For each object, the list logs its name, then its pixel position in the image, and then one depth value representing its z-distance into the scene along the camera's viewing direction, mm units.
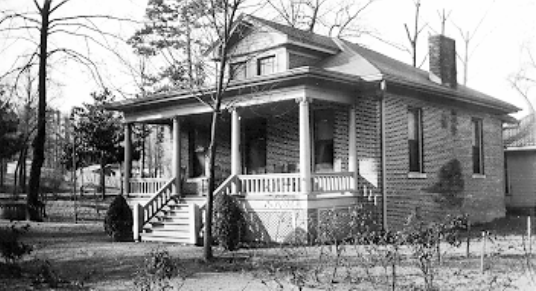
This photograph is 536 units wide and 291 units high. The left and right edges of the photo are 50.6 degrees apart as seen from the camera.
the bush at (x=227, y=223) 14688
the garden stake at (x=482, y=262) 10201
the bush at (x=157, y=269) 8031
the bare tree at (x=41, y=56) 22266
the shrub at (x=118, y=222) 17703
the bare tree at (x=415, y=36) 42312
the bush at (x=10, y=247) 11008
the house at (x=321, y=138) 16094
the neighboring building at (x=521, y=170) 28094
